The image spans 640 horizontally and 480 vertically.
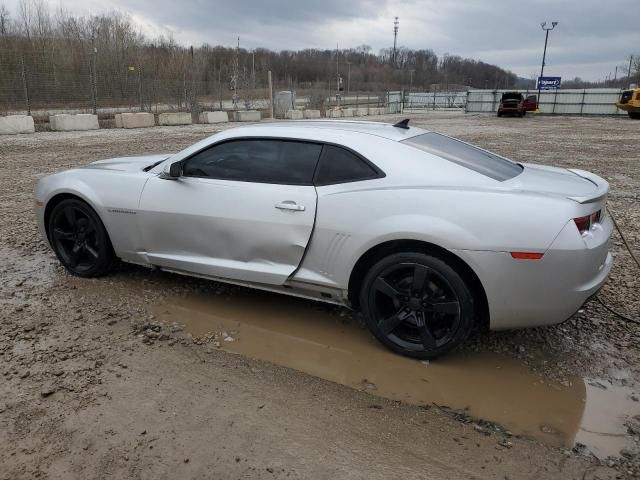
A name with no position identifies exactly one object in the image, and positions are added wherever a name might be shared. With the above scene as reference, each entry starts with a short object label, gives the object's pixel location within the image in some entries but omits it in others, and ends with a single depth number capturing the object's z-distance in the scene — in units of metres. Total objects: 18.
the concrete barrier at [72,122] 20.59
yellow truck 33.47
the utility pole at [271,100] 29.02
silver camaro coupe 2.88
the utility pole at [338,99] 47.92
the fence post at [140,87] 26.58
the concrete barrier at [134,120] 22.98
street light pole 46.31
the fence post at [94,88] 24.34
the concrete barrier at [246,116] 29.38
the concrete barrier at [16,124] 18.47
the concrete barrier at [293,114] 31.70
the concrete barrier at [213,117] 26.96
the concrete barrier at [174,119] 25.09
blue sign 45.75
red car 39.00
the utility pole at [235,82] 34.75
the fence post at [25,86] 21.38
